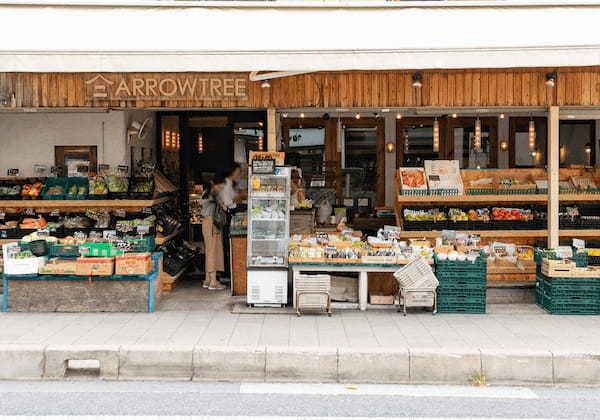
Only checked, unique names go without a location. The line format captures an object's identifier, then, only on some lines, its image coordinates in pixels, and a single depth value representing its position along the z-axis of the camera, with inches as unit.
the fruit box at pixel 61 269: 402.9
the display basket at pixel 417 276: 402.6
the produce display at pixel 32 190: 479.5
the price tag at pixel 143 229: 470.3
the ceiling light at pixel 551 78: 432.1
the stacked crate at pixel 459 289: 409.7
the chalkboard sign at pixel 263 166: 417.1
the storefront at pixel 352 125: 375.9
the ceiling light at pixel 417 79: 429.7
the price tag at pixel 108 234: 474.1
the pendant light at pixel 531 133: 537.6
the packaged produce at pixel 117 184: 479.8
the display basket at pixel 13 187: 481.4
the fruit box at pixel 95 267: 402.0
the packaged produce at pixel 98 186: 477.7
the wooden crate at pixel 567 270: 402.9
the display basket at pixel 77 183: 488.4
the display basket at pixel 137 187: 481.4
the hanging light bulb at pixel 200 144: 617.6
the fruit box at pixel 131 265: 402.3
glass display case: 421.7
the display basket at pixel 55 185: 478.9
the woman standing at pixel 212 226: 482.3
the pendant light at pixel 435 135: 535.2
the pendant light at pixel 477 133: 523.5
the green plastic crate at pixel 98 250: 410.6
